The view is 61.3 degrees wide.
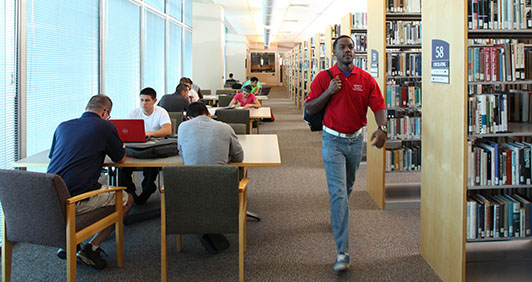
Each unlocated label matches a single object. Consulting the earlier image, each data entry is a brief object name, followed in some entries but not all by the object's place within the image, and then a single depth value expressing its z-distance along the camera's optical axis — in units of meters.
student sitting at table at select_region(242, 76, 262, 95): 12.34
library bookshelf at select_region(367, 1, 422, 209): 4.68
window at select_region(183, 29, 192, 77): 12.79
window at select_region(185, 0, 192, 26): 12.63
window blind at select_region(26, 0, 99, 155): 4.07
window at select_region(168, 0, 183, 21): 10.11
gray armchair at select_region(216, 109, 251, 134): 6.50
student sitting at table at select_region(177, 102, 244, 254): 3.17
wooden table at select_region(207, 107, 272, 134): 6.87
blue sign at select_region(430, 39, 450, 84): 2.84
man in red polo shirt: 3.05
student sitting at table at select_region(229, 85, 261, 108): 8.40
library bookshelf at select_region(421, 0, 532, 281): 2.70
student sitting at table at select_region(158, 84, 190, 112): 6.65
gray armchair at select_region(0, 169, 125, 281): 2.48
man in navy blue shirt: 2.95
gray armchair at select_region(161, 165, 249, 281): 2.68
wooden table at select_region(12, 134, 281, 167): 3.28
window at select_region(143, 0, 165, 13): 8.14
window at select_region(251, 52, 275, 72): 34.47
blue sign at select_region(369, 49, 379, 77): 4.69
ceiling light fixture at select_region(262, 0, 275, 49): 11.15
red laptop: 3.72
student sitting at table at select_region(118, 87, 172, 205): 4.65
